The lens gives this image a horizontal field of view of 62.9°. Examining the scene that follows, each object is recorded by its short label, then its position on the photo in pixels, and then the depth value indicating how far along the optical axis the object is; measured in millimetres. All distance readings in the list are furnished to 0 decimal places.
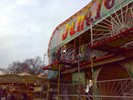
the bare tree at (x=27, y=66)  31422
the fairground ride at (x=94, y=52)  5689
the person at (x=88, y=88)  7077
